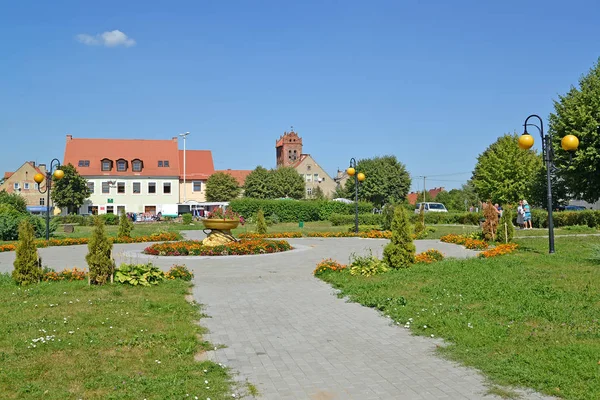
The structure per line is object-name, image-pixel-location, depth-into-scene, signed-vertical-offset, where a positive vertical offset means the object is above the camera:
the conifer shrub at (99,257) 11.59 -0.74
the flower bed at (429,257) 14.01 -1.08
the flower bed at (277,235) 26.83 -0.78
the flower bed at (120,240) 24.36 -0.83
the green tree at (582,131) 28.58 +4.53
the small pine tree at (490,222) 20.97 -0.23
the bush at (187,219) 44.47 +0.18
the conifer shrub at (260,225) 28.19 -0.27
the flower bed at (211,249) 18.75 -1.00
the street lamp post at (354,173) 26.52 +2.27
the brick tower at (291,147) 127.62 +17.30
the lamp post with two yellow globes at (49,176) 24.30 +2.20
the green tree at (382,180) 75.19 +5.30
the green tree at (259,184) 73.38 +4.89
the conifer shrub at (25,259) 11.69 -0.77
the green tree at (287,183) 74.94 +5.09
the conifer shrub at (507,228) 19.08 -0.44
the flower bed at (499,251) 14.76 -0.98
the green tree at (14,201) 43.22 +1.96
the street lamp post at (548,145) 13.09 +1.76
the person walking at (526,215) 29.63 +0.03
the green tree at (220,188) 69.31 +4.21
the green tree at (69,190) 59.44 +3.73
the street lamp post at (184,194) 65.12 +3.29
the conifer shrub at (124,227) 26.25 -0.24
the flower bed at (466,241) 19.25 -0.97
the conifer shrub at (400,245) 13.14 -0.68
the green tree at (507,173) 51.66 +4.15
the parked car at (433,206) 52.67 +1.10
